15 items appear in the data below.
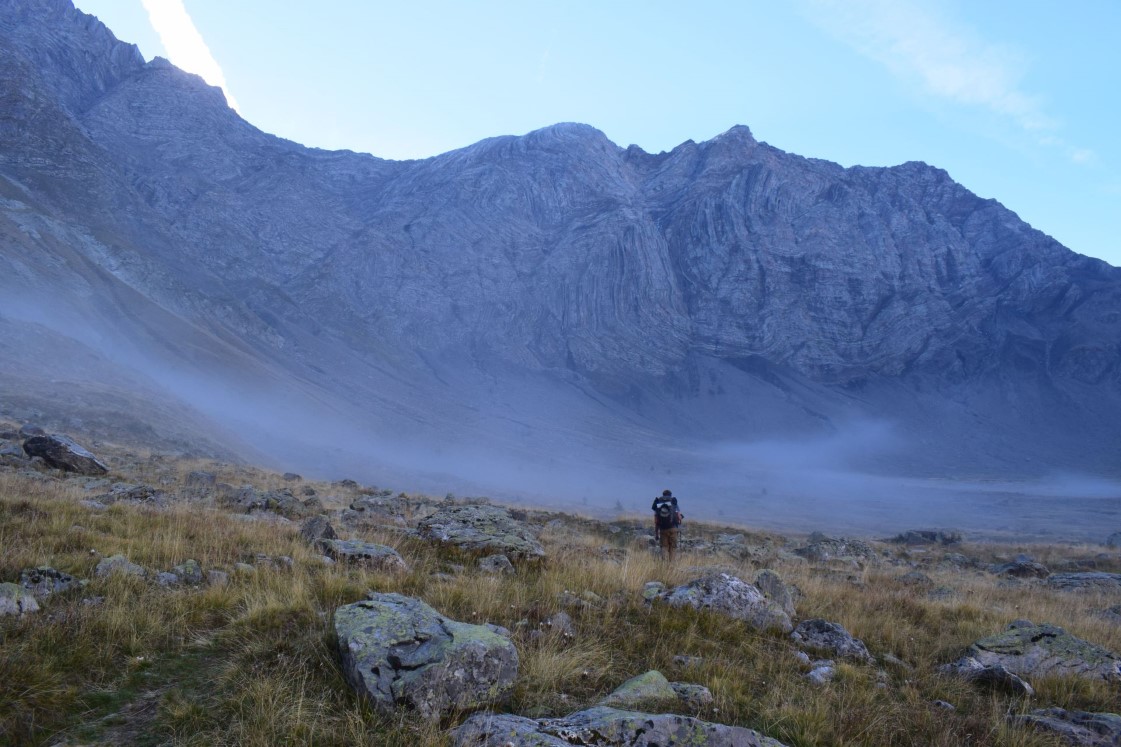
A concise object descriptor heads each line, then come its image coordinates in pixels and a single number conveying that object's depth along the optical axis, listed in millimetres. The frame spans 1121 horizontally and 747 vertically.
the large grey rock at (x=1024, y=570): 20219
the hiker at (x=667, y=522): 15438
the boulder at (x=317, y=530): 9391
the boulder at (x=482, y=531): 9812
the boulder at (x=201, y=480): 16897
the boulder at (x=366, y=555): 7883
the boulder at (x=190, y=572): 6434
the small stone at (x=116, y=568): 6062
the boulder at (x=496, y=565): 8594
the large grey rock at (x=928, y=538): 33906
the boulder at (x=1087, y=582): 17031
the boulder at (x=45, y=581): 5418
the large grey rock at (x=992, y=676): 5992
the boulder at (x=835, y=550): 21844
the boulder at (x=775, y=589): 8484
